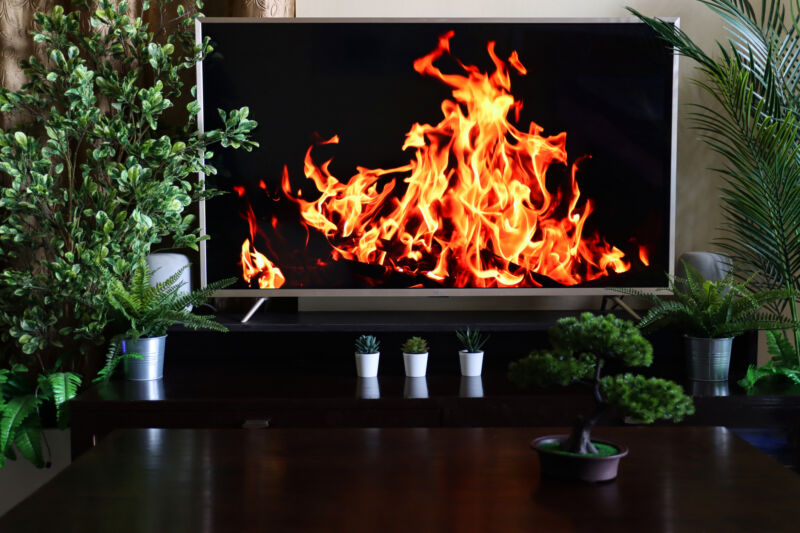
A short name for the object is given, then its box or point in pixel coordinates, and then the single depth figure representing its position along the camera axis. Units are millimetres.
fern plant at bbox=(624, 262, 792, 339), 2369
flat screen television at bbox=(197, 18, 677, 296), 2734
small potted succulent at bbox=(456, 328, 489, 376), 2521
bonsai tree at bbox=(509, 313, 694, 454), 1172
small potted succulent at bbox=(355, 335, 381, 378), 2527
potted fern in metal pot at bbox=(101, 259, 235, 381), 2414
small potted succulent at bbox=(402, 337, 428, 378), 2506
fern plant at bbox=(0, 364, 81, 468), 2369
